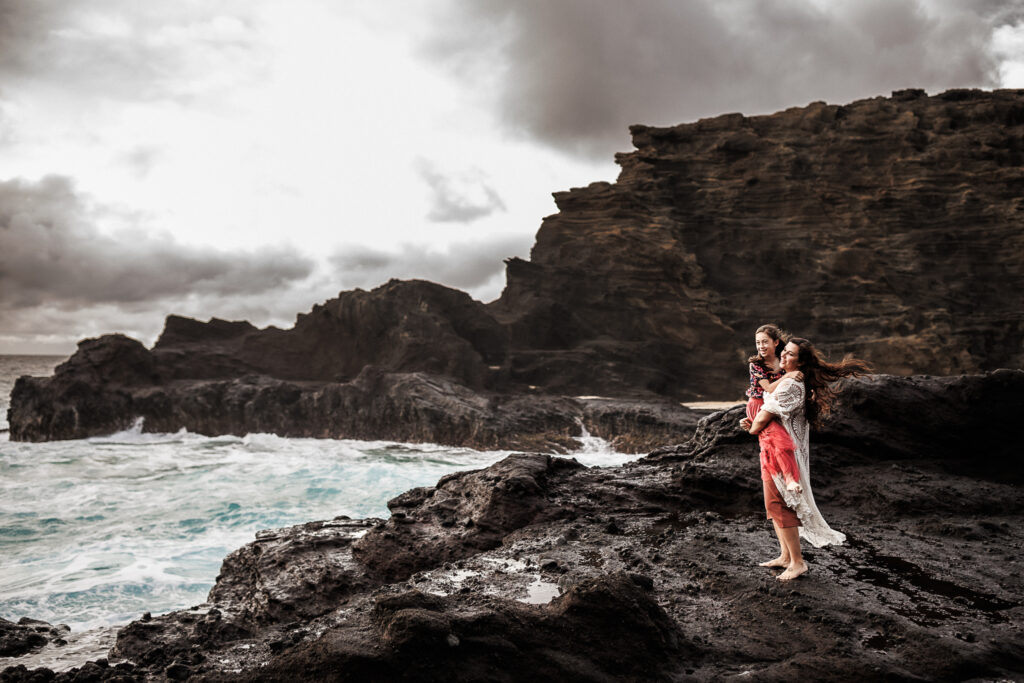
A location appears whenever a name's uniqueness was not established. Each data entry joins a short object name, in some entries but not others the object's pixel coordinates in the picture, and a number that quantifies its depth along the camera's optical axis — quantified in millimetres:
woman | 3869
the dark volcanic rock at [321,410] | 19859
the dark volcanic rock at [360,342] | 25828
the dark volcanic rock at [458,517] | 4574
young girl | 3959
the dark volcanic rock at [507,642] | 2479
